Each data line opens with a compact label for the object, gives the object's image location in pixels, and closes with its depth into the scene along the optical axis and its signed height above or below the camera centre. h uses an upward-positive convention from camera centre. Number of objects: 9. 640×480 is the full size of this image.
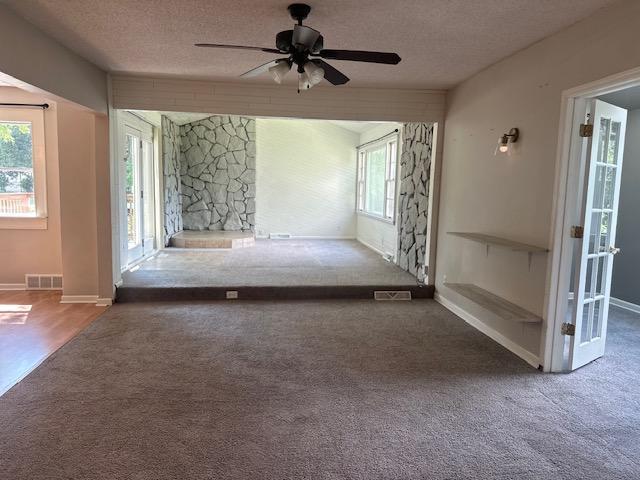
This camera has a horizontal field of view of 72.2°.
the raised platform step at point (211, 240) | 7.73 -0.88
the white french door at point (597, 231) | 3.08 -0.22
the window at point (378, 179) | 7.38 +0.31
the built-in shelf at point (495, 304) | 3.32 -0.87
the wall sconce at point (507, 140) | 3.64 +0.49
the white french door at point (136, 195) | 5.43 -0.09
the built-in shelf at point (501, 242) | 3.26 -0.36
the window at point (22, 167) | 5.21 +0.21
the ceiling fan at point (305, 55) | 2.62 +0.85
